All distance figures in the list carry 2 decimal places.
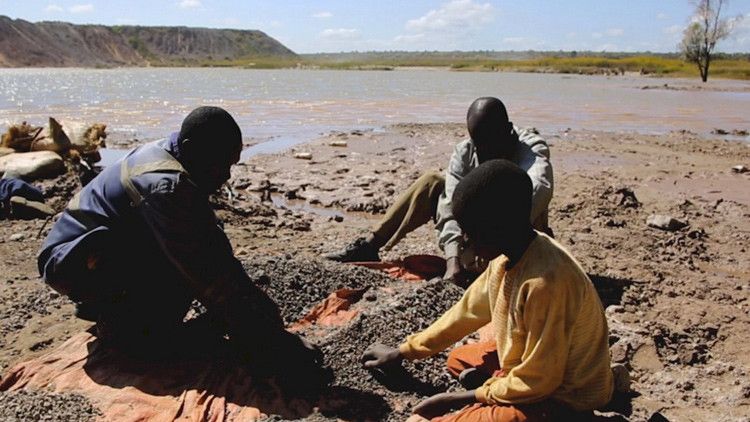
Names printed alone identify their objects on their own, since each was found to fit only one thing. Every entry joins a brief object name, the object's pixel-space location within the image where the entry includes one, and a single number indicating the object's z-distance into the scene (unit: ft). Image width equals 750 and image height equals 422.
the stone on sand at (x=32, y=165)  25.62
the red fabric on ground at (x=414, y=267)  14.58
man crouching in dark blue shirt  9.12
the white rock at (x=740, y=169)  28.40
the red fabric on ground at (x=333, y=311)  11.94
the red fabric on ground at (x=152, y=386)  9.23
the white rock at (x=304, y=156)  32.12
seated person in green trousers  13.60
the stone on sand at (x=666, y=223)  19.47
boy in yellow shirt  6.72
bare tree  121.49
